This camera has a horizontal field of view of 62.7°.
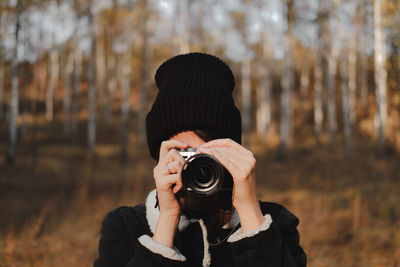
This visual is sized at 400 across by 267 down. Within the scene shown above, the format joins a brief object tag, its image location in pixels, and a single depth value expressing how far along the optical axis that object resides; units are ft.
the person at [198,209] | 3.97
